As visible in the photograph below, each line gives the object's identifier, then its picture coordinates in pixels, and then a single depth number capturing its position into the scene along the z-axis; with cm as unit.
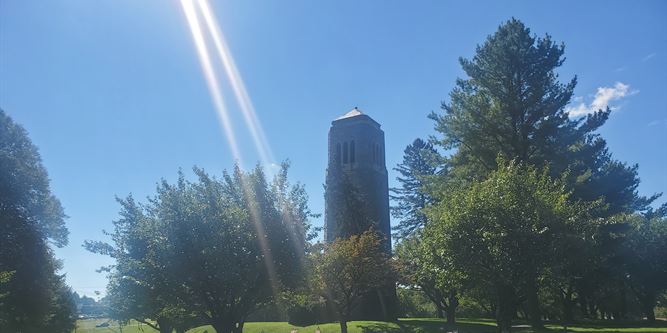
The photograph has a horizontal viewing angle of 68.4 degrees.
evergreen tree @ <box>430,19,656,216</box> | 2616
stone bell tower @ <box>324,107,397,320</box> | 3984
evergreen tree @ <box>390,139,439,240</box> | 4816
